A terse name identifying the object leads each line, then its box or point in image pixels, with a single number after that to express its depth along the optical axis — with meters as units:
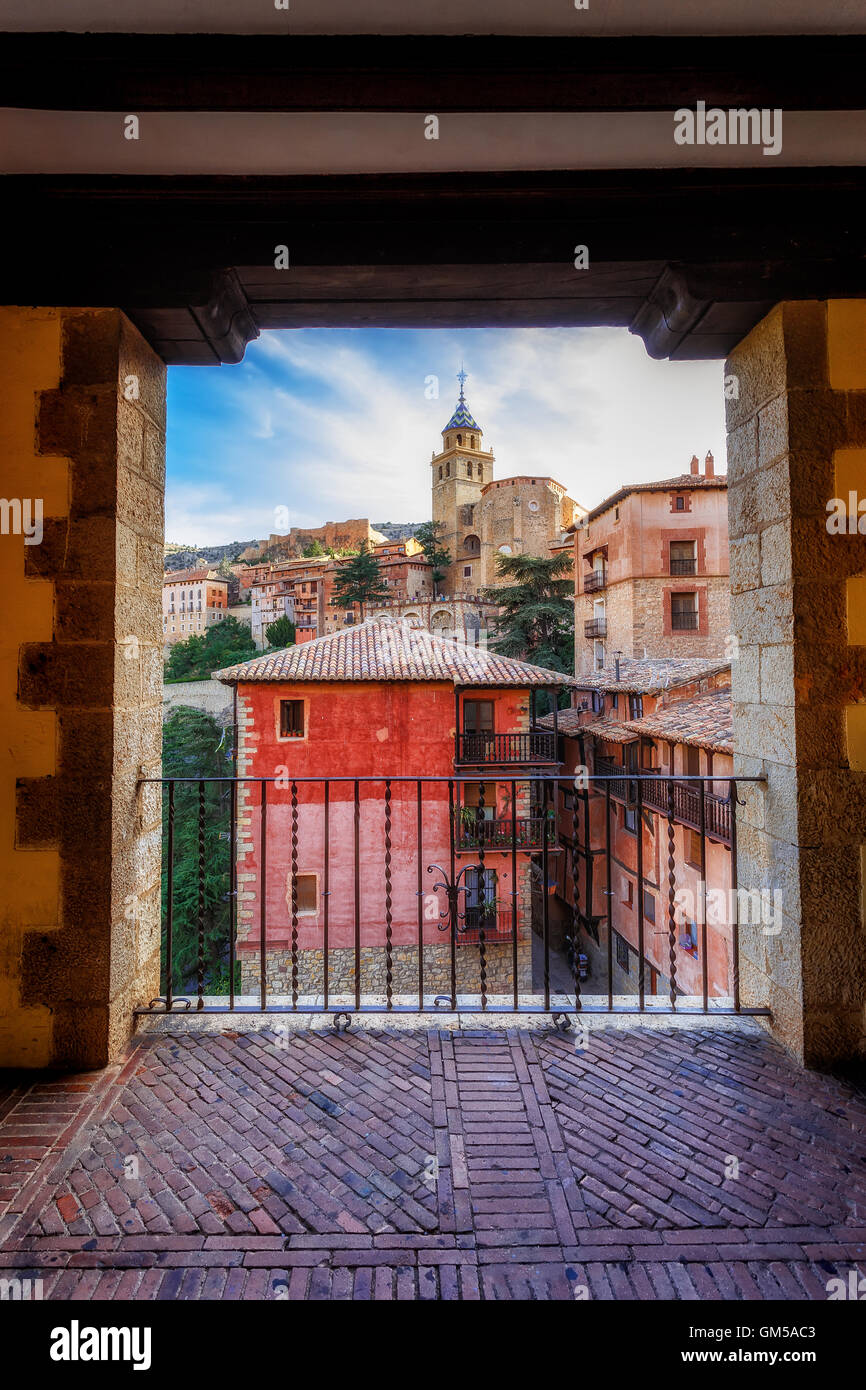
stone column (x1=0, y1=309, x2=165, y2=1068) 1.80
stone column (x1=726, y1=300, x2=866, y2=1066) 1.81
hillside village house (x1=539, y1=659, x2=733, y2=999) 8.41
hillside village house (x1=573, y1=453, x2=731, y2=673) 15.65
